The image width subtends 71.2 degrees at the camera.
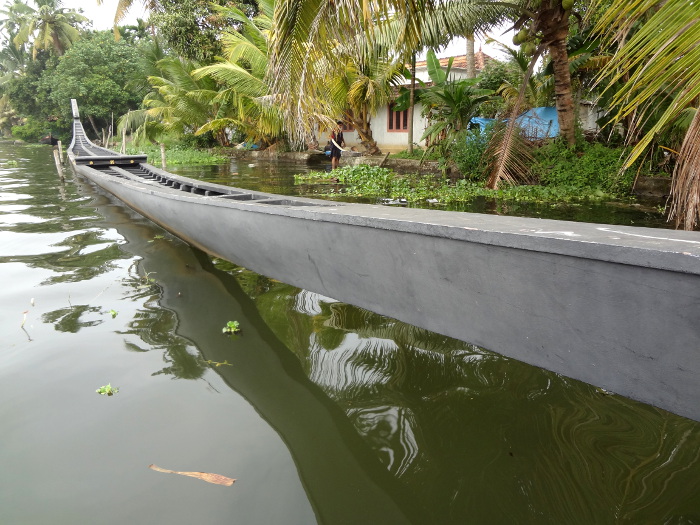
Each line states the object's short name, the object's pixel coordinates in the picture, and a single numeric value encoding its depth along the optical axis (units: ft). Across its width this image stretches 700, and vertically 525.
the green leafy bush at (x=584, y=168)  28.07
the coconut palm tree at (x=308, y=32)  13.96
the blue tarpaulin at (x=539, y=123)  33.53
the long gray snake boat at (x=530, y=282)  4.57
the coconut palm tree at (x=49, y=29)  112.88
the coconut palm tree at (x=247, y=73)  49.19
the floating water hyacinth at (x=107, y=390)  7.74
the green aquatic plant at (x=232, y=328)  10.19
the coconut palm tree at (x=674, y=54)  8.11
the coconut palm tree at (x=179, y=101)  65.41
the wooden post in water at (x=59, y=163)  39.42
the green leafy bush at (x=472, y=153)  33.81
